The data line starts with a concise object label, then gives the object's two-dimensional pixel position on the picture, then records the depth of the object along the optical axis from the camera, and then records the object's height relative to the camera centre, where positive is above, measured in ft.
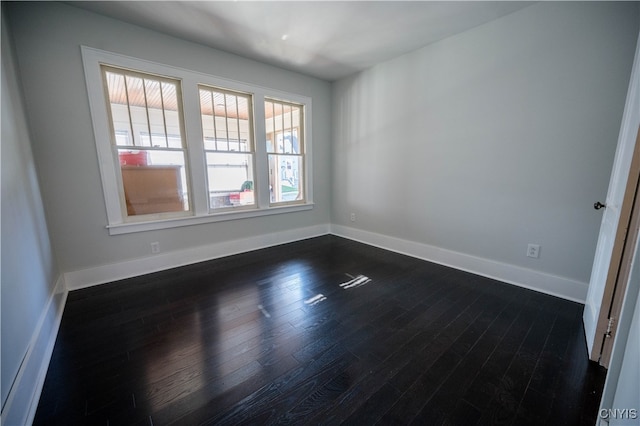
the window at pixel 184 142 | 8.85 +1.31
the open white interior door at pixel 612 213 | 5.24 -0.97
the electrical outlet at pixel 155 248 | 9.91 -2.91
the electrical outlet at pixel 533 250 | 8.29 -2.63
